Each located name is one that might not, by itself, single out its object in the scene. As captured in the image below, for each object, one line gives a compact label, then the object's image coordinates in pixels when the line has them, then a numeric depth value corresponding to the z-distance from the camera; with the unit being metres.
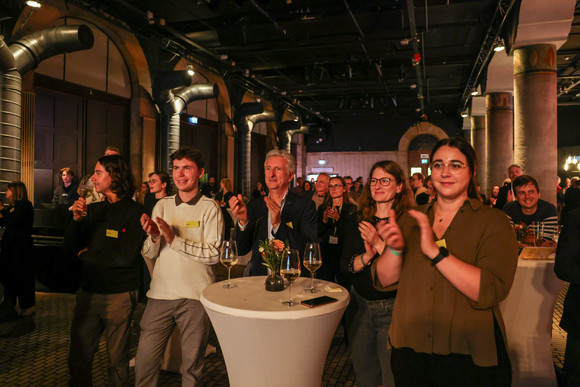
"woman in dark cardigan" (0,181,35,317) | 4.11
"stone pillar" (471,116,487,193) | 14.22
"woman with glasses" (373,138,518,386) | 1.25
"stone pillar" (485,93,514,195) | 10.39
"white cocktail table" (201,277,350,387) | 1.79
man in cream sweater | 2.19
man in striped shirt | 3.71
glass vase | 2.11
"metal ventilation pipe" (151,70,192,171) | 9.16
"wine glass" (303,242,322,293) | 1.99
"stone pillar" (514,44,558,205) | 6.66
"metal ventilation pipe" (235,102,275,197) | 12.91
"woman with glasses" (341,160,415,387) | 2.11
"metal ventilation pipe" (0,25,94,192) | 5.52
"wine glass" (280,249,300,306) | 1.93
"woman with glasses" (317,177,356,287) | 3.83
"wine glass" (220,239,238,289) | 2.11
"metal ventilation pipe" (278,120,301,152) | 16.14
